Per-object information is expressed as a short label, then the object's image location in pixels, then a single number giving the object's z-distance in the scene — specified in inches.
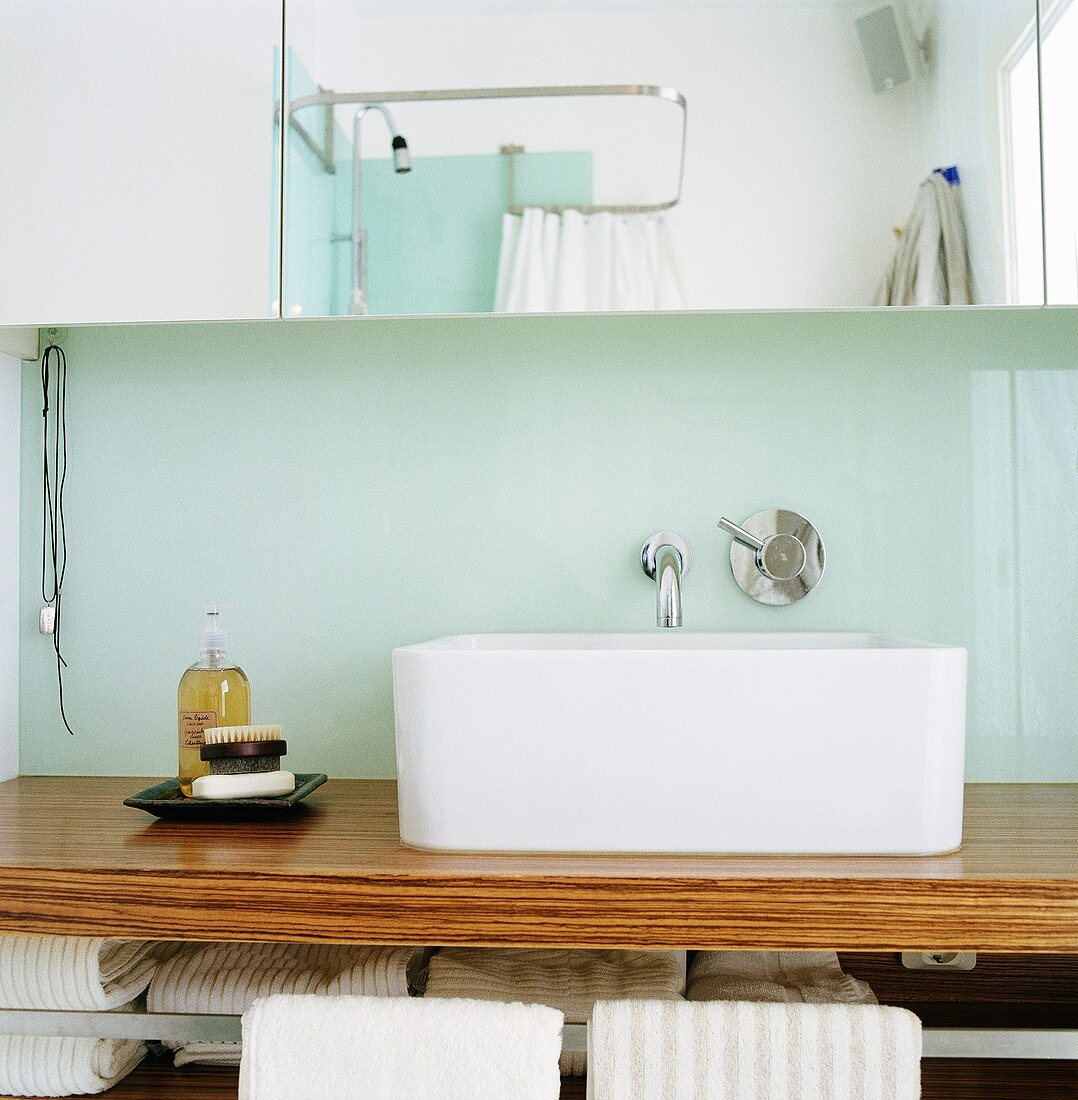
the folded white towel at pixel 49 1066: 39.4
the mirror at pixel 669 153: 45.0
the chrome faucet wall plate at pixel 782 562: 52.4
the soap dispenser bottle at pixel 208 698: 46.0
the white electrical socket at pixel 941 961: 48.2
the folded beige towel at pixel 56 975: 40.0
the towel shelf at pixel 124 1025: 39.9
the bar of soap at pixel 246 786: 42.6
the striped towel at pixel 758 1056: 34.2
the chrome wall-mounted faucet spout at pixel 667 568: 47.9
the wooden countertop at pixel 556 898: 33.5
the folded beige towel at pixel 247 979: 41.0
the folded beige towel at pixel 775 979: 41.0
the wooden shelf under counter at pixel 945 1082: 40.3
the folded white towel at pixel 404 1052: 33.8
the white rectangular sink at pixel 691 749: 37.1
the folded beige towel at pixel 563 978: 40.9
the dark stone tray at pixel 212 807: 42.7
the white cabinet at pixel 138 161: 47.7
